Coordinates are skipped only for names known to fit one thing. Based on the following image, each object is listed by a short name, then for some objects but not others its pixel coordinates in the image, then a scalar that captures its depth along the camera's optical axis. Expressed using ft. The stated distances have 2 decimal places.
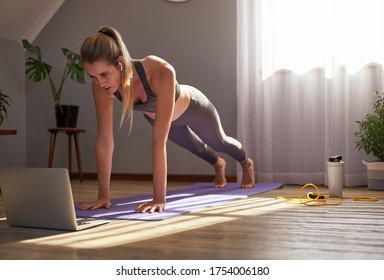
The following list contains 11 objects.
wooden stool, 13.23
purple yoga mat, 6.58
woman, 6.52
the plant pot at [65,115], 13.24
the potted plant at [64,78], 13.29
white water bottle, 8.95
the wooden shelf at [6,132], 10.74
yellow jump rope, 8.07
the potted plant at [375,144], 10.28
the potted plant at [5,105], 13.89
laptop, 5.36
